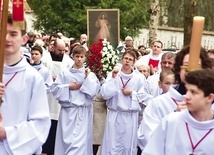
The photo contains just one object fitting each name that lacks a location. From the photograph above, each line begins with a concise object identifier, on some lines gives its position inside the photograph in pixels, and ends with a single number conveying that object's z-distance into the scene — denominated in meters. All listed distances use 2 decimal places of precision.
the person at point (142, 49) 19.29
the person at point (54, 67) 12.90
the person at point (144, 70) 12.61
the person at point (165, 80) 8.21
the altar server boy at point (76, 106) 11.88
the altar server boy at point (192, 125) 5.52
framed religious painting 17.86
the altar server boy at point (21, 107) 5.80
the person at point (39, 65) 11.95
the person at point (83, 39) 18.69
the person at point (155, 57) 15.28
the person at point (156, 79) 10.57
